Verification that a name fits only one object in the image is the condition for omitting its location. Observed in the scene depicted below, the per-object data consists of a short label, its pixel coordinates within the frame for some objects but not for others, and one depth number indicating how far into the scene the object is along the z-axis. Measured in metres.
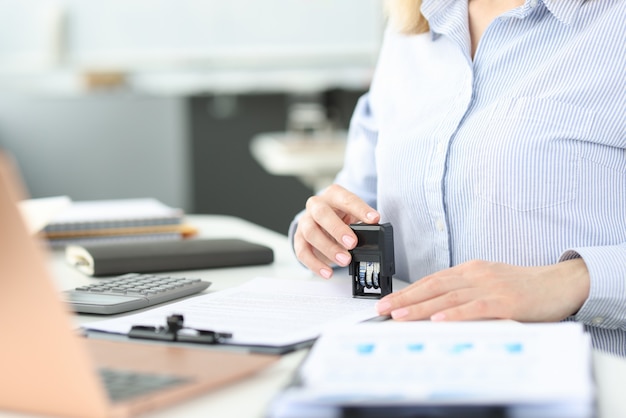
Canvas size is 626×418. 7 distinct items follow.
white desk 1.06
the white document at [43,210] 1.71
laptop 1.01
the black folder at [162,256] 1.54
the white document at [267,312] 1.21
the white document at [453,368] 1.00
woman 1.40
